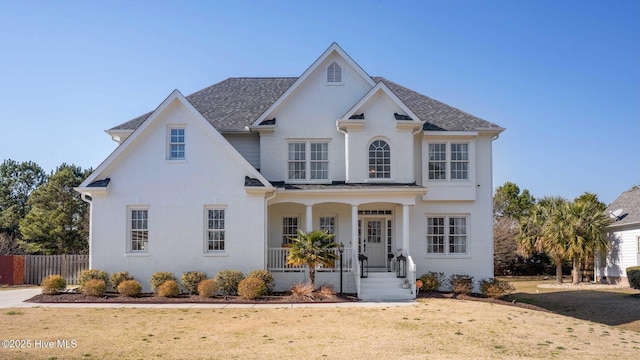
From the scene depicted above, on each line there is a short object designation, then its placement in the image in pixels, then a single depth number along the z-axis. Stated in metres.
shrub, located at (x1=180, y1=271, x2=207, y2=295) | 21.72
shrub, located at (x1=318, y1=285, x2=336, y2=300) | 20.86
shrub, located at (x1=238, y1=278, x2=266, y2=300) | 20.47
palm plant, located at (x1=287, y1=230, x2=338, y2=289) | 21.06
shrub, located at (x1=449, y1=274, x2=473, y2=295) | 22.98
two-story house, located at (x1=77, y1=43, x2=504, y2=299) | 22.70
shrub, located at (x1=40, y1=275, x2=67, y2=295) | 20.95
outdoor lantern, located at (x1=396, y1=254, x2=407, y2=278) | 23.40
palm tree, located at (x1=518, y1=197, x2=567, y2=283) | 35.47
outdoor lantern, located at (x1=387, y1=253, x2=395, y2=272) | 24.88
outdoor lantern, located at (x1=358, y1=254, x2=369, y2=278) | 23.04
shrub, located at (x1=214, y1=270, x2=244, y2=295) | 21.55
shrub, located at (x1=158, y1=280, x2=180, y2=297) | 20.95
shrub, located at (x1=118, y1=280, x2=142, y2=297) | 20.94
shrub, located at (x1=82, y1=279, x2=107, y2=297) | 20.64
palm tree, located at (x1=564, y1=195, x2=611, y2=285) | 34.47
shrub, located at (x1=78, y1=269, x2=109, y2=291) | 21.67
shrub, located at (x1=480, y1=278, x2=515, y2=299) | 22.72
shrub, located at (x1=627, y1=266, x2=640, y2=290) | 27.70
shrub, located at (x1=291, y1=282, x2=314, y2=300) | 20.64
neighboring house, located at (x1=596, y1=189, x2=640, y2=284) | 33.22
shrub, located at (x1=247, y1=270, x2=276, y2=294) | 21.42
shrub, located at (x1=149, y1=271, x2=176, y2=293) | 21.70
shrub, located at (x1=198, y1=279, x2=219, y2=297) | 20.73
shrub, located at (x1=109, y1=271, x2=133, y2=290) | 21.81
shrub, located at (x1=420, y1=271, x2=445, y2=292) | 23.27
